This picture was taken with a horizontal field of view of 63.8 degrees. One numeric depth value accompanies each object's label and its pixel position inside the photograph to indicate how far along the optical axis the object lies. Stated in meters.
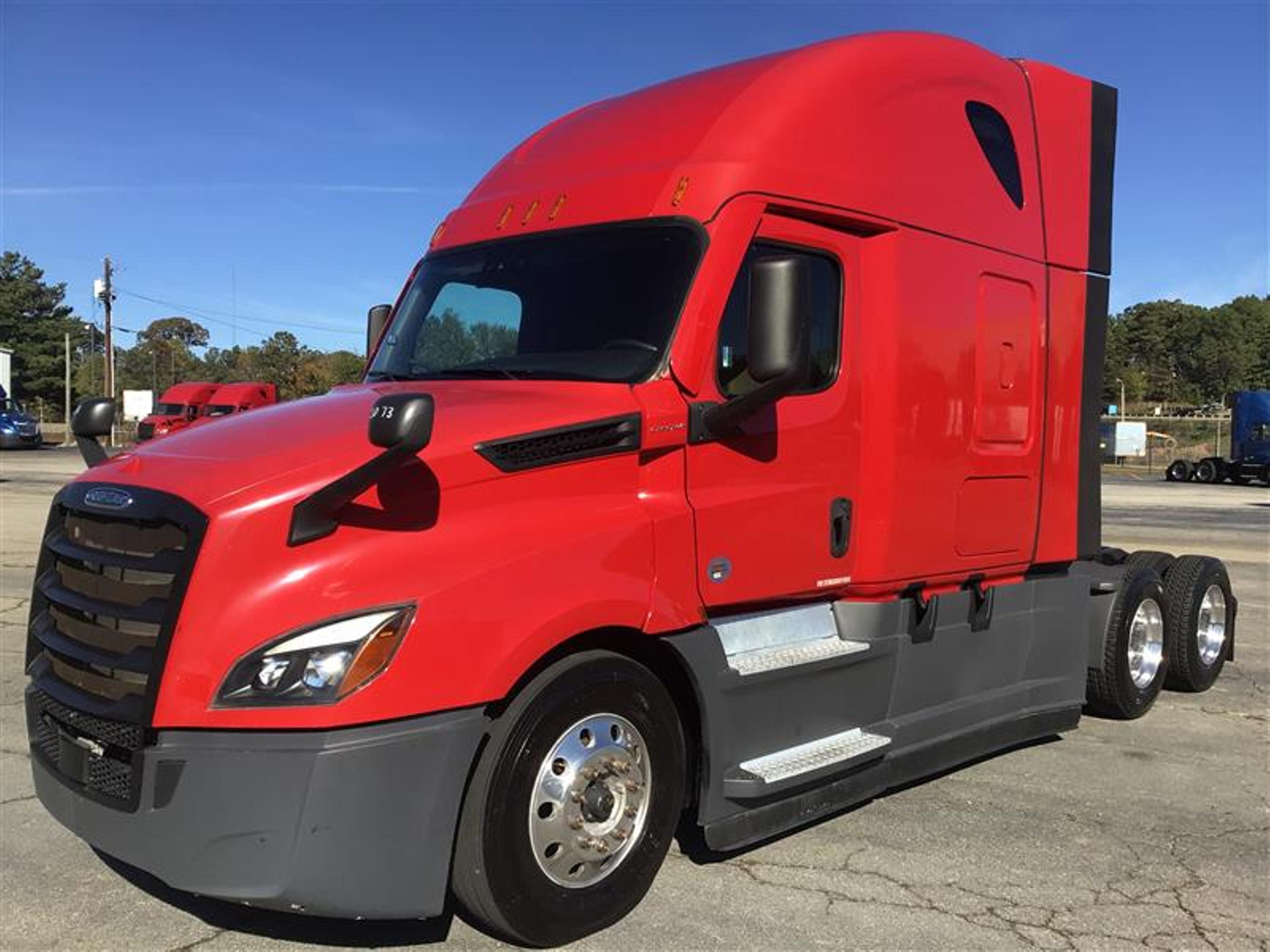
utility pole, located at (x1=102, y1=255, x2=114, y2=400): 57.53
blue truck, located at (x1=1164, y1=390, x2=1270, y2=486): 37.19
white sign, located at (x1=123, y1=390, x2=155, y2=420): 66.81
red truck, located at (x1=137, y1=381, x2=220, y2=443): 37.44
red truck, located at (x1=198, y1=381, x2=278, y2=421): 33.88
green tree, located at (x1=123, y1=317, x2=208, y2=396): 123.81
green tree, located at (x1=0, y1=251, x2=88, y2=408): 83.56
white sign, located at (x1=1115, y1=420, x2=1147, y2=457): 30.89
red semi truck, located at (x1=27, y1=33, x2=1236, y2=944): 2.82
